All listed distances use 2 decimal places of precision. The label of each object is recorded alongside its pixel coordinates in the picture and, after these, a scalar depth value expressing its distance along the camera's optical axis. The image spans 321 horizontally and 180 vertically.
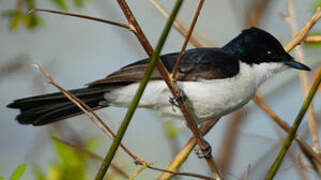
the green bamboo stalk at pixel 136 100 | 2.76
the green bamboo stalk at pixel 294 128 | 3.34
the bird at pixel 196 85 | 5.78
